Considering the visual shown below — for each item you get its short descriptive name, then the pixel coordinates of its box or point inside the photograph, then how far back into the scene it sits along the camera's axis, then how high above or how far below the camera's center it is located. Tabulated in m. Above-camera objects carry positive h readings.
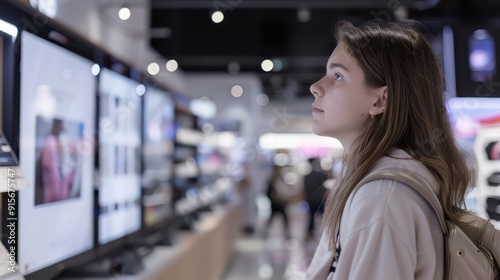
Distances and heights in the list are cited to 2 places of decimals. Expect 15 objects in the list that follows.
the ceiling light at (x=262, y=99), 12.11 +1.43
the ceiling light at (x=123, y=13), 3.60 +0.97
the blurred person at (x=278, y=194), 9.68 -0.67
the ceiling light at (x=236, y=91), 11.12 +1.34
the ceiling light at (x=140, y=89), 3.33 +0.42
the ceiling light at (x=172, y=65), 9.05 +1.57
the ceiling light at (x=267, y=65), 10.51 +1.81
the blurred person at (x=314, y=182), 7.79 -0.38
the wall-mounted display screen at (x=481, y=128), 3.53 +0.17
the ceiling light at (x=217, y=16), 4.94 +1.32
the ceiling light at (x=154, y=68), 6.19 +1.05
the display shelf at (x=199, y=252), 3.02 -0.72
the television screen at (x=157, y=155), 3.65 +0.02
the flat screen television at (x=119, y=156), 2.68 +0.01
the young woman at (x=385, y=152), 1.08 +0.01
